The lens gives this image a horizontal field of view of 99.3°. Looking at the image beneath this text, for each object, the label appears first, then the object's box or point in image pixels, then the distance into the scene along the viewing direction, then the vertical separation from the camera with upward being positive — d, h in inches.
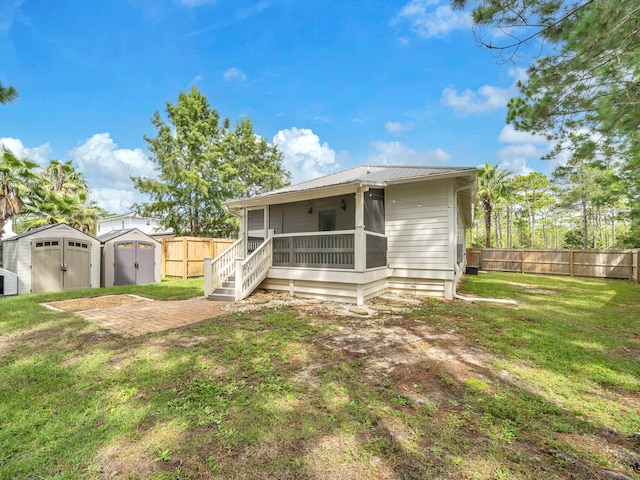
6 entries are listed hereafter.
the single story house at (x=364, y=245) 281.4 -4.3
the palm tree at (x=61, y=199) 523.5 +91.7
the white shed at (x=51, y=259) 355.3 -20.0
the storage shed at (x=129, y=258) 435.8 -24.9
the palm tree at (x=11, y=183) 438.6 +101.7
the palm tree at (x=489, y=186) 778.2 +159.4
